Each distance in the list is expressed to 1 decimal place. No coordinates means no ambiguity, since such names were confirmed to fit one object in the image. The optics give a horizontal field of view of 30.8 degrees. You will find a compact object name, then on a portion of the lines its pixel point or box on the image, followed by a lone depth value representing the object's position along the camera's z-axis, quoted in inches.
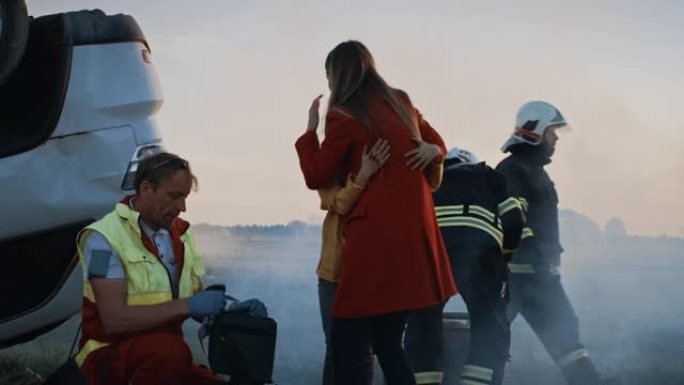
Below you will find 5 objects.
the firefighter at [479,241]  245.0
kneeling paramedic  163.9
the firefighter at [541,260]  291.6
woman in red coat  192.1
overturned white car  210.7
